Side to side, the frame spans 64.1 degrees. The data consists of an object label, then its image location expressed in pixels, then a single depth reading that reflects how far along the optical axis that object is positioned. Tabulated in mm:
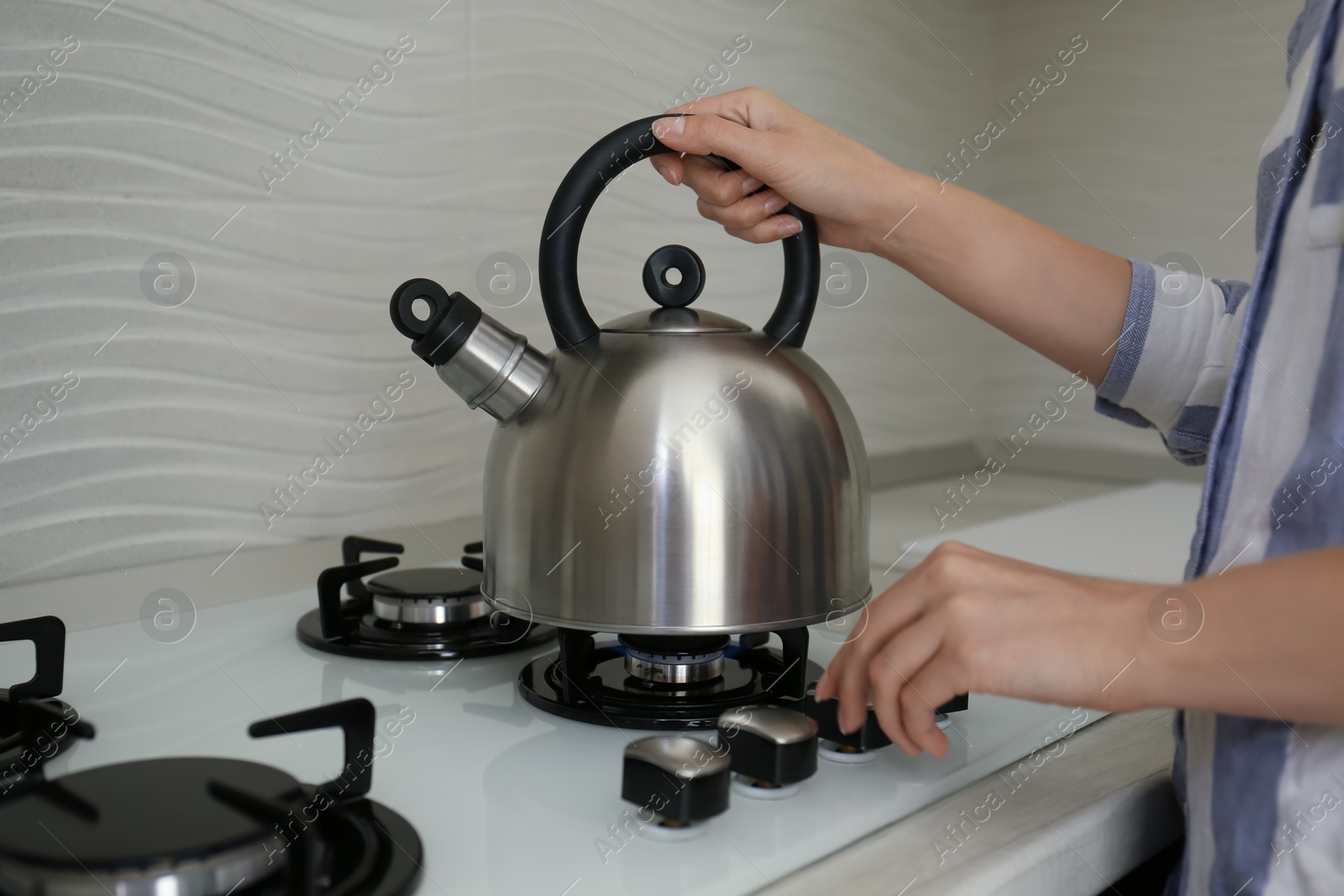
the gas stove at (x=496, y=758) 452
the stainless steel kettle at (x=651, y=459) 584
